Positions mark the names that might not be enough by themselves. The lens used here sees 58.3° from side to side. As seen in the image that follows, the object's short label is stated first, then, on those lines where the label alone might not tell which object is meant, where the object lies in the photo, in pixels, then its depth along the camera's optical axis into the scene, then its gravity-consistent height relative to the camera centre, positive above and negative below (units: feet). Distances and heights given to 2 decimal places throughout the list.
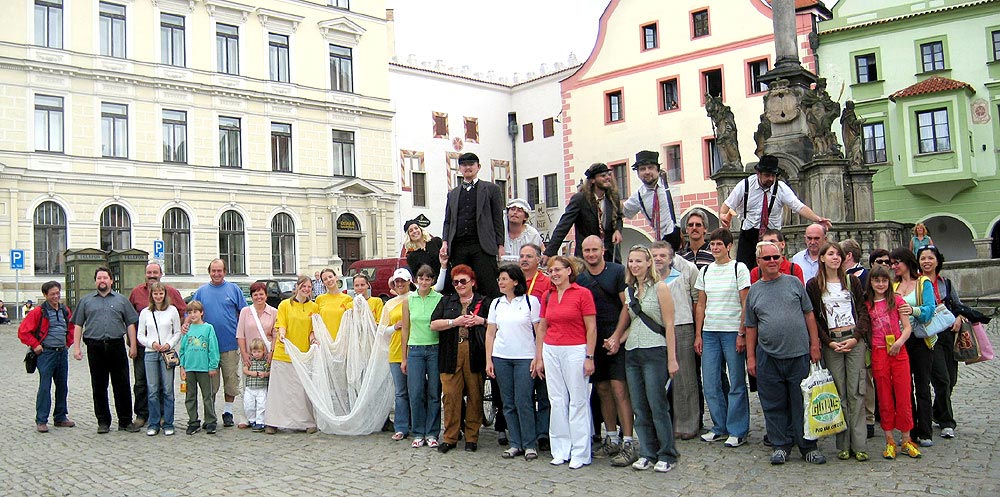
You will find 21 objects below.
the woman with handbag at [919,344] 24.98 -2.15
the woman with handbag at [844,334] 23.88 -1.66
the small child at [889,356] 23.95 -2.34
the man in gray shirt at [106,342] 34.65 -1.45
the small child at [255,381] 34.04 -3.15
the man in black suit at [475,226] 31.14 +2.18
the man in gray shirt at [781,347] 23.67 -1.92
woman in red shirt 24.86 -2.09
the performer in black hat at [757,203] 29.96 +2.45
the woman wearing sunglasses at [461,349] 28.27 -1.91
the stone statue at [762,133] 55.41 +8.77
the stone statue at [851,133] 58.59 +9.25
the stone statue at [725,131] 62.28 +10.36
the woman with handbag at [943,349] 26.12 -2.43
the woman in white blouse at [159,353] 33.71 -1.90
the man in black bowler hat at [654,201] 30.89 +2.78
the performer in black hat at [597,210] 30.19 +2.48
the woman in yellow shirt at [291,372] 33.27 -2.81
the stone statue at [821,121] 53.88 +9.12
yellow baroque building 107.86 +22.53
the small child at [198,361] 33.55 -2.27
